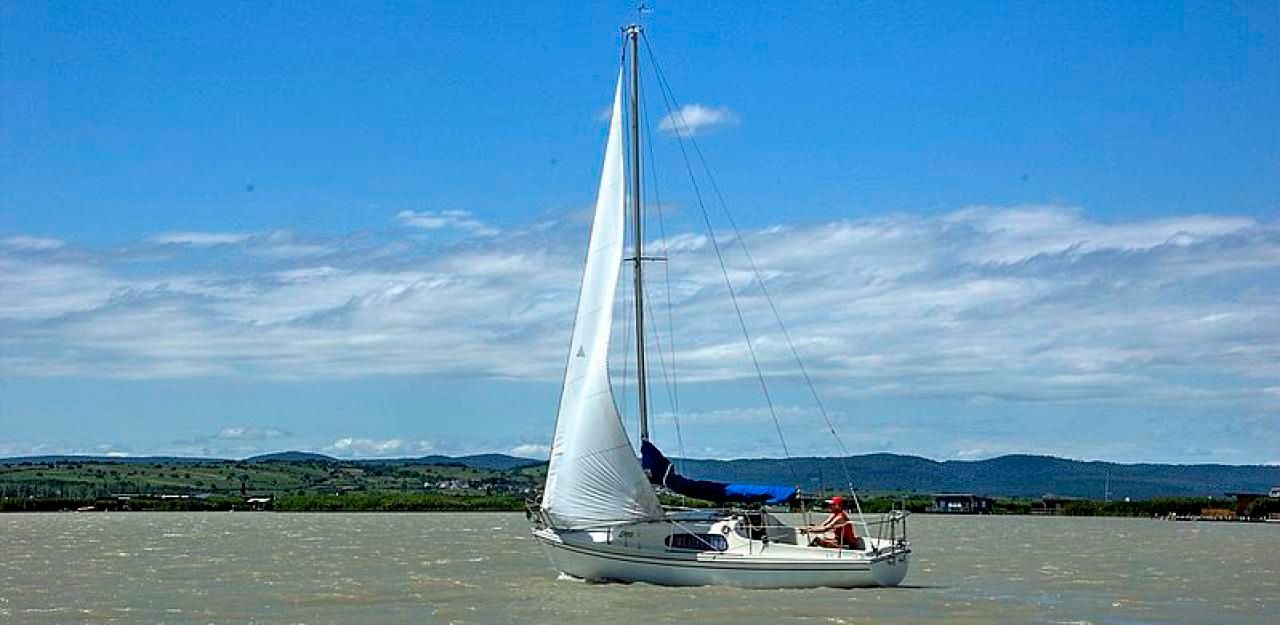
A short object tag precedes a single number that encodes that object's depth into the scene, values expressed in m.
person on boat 44.66
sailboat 43.88
